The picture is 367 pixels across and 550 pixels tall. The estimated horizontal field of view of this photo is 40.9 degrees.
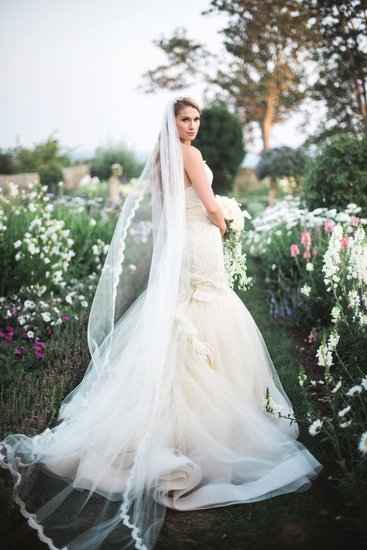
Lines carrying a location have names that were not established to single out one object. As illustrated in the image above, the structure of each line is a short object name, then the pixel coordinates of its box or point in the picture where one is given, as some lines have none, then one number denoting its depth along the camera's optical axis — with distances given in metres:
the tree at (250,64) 19.19
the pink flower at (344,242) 4.36
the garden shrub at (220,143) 14.43
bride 2.74
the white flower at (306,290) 4.38
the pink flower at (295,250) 5.13
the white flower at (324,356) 2.97
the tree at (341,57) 11.99
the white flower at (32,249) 5.42
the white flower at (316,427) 2.68
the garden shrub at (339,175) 7.14
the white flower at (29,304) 5.03
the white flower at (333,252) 3.50
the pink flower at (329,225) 4.70
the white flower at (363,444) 2.44
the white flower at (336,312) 3.28
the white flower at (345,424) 2.60
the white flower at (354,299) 3.51
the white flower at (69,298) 5.24
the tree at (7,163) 17.77
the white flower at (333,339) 3.04
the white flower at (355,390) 2.65
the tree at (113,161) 18.55
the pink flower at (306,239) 5.01
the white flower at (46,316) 4.77
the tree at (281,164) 13.12
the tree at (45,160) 18.19
